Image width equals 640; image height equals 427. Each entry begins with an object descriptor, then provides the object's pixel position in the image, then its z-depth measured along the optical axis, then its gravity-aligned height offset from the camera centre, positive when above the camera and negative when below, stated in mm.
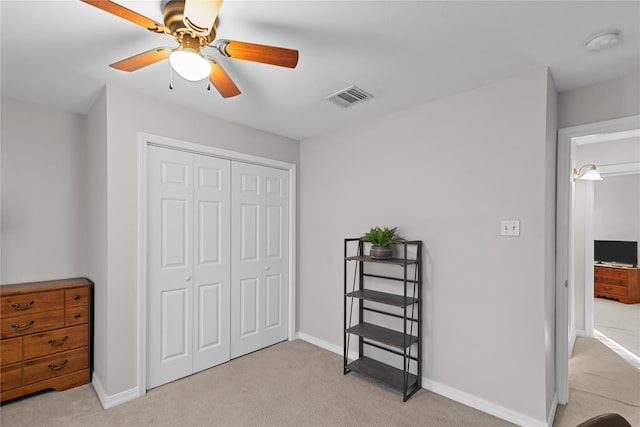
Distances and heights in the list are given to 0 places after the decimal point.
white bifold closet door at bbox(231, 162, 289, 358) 3209 -509
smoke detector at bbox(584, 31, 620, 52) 1671 +954
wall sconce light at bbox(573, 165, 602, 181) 3678 +448
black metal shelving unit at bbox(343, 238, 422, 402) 2557 -1003
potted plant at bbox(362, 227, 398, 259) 2672 -265
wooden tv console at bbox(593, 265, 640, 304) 5340 -1253
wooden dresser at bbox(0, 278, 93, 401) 2309 -1000
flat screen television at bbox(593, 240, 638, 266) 5504 -718
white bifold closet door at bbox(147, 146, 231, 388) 2629 -481
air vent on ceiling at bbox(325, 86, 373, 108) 2430 +942
